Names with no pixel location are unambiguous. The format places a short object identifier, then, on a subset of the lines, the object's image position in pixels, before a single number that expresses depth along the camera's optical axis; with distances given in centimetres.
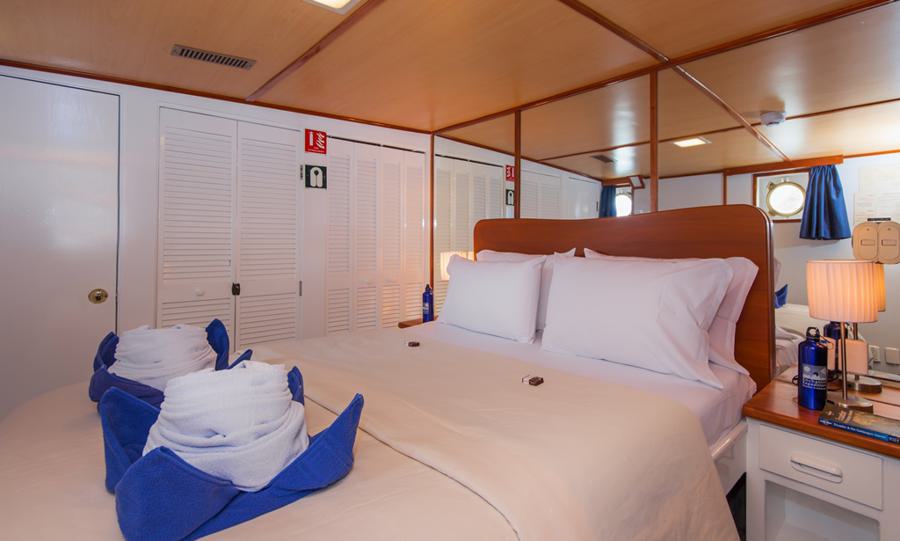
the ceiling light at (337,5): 169
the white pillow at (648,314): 153
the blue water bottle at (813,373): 137
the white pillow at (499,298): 207
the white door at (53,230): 218
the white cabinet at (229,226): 257
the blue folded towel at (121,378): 115
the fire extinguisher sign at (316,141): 302
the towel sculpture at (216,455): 67
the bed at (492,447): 75
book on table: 119
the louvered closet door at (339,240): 314
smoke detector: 251
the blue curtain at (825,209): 256
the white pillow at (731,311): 169
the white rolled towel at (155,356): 122
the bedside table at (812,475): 119
